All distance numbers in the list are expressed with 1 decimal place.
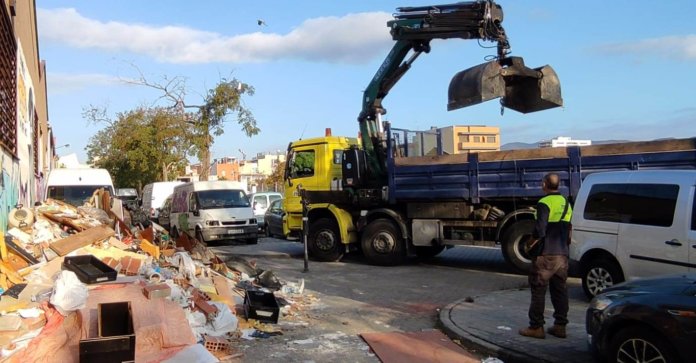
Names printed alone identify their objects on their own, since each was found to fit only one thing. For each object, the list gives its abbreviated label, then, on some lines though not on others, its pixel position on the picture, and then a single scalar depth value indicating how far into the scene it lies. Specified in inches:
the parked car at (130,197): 831.8
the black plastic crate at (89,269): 275.3
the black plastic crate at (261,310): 289.4
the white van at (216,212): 718.5
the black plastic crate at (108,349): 193.9
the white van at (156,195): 1122.0
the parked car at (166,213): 893.8
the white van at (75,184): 687.7
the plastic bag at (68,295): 234.8
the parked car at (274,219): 749.3
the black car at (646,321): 168.6
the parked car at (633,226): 278.7
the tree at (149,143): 1462.8
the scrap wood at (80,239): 332.1
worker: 244.5
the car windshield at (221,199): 739.4
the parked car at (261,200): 991.6
